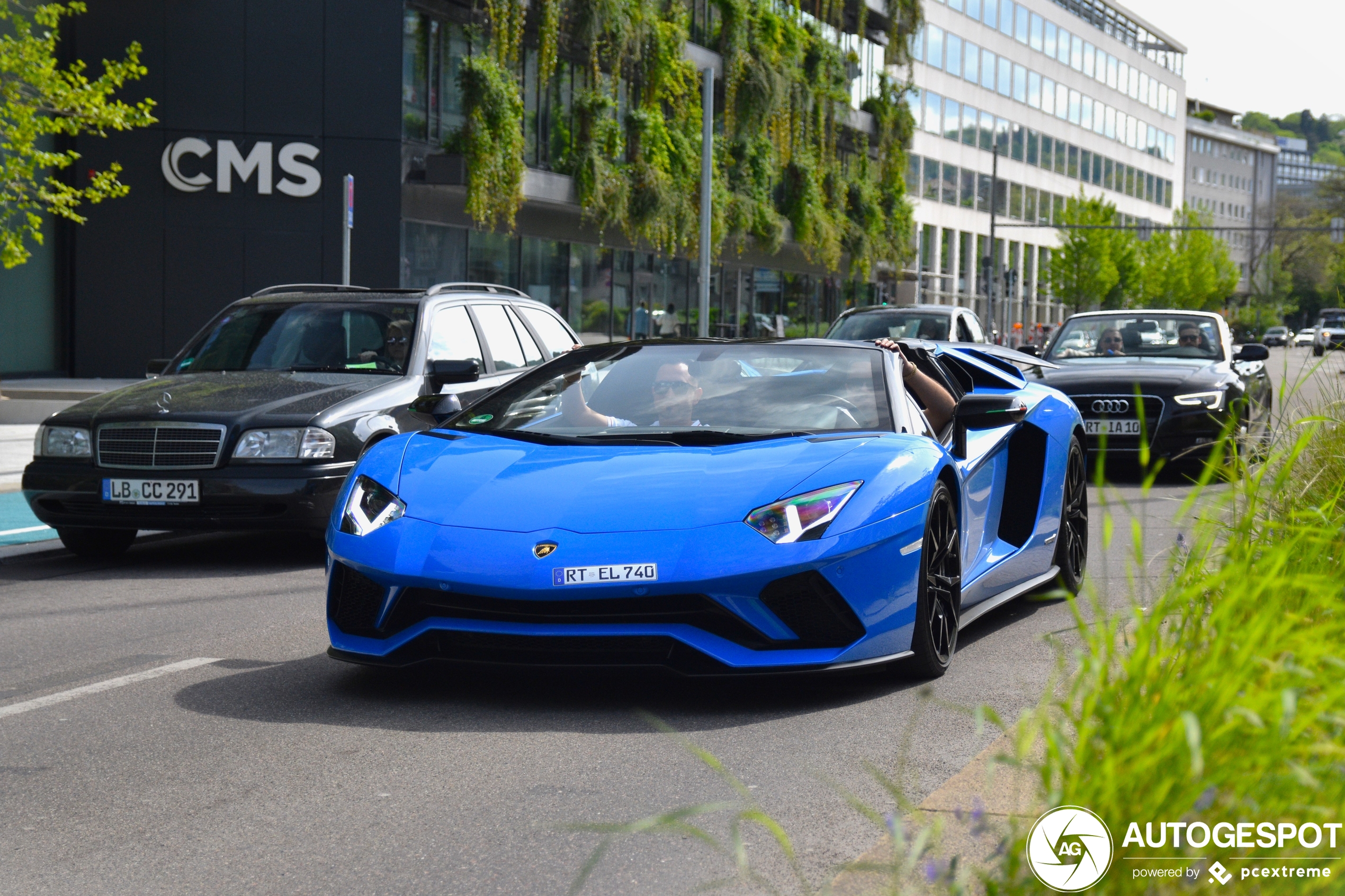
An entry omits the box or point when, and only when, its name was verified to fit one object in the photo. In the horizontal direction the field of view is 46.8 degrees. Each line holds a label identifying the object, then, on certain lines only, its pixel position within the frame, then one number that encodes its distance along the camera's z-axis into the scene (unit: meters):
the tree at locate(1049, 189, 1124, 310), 76.69
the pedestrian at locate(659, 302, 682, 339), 40.44
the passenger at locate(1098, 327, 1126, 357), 15.45
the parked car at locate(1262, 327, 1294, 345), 113.31
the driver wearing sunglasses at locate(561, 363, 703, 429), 6.07
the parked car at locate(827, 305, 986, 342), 18.02
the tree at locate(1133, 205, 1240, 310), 93.25
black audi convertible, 13.71
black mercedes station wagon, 8.58
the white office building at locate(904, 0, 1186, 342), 70.62
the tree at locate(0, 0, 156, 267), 16.75
